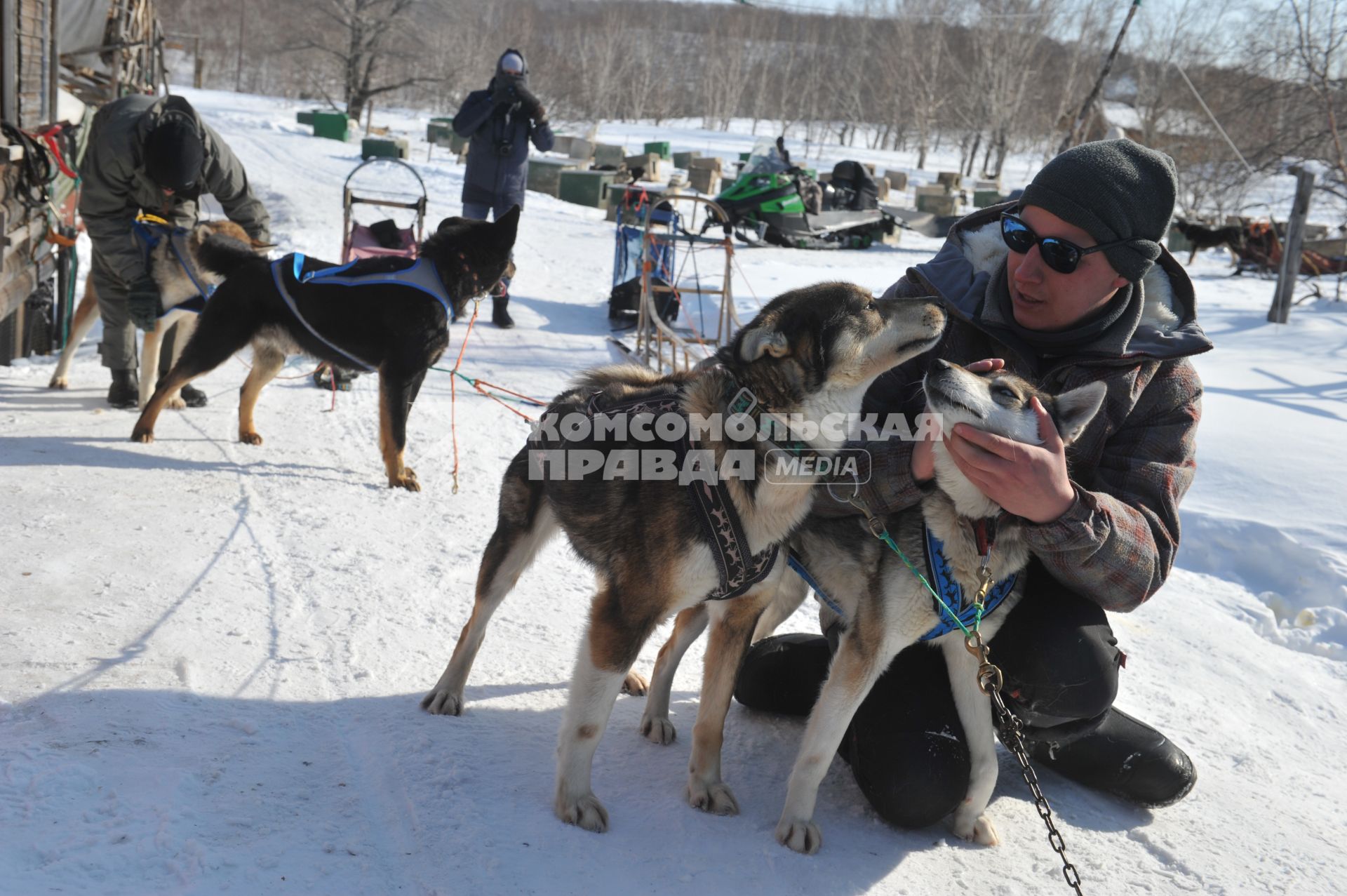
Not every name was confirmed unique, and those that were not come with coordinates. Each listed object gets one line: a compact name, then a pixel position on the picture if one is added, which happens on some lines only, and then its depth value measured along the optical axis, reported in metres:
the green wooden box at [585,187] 17.48
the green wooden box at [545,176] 18.86
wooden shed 5.01
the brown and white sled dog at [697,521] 2.14
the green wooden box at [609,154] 26.09
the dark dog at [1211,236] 17.39
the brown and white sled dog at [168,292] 4.87
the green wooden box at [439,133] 27.83
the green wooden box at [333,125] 24.72
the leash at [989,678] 1.85
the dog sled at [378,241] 6.12
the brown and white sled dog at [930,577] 2.04
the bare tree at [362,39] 29.08
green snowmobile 14.53
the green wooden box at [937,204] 22.68
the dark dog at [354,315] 4.42
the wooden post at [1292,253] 10.62
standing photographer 7.85
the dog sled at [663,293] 6.73
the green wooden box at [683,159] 28.56
